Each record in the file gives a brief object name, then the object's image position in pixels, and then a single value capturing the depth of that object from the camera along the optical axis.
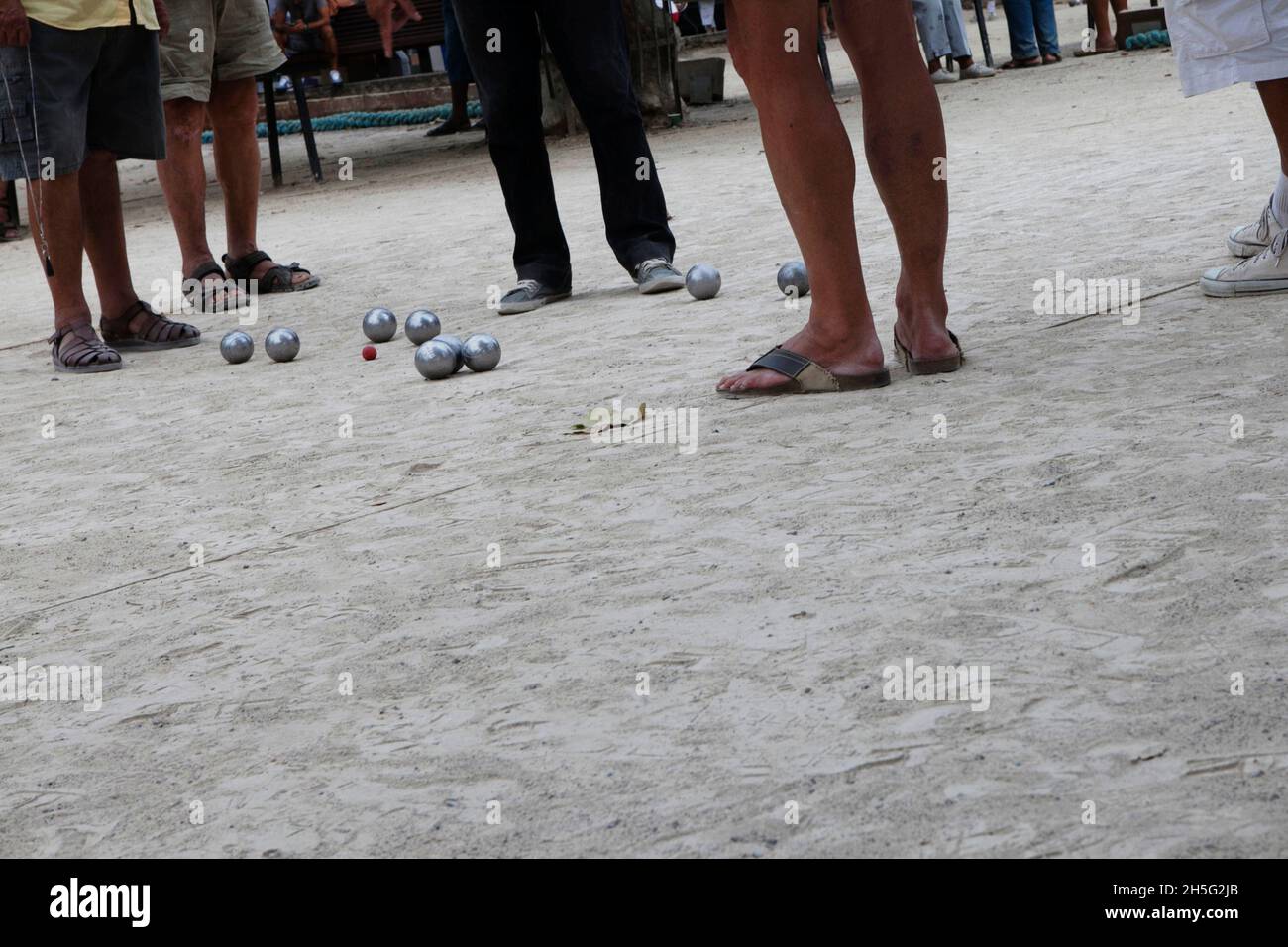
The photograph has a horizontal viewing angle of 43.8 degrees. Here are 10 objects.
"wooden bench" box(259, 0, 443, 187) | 14.01
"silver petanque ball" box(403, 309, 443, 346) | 4.90
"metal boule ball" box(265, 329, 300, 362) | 4.94
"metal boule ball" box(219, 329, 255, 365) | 5.07
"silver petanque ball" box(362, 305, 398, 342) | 5.08
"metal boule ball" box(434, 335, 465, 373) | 4.37
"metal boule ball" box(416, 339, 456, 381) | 4.30
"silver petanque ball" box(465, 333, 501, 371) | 4.33
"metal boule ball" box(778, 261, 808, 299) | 4.75
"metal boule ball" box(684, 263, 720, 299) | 4.95
